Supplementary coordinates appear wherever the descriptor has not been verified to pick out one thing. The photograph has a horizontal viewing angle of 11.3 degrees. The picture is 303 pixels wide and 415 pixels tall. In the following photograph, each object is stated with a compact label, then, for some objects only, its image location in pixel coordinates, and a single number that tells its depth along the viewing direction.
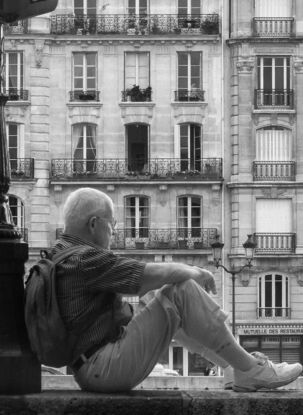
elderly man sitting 7.66
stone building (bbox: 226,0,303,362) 50.00
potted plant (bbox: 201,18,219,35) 50.94
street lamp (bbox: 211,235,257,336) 39.94
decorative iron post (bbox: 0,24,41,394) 7.78
